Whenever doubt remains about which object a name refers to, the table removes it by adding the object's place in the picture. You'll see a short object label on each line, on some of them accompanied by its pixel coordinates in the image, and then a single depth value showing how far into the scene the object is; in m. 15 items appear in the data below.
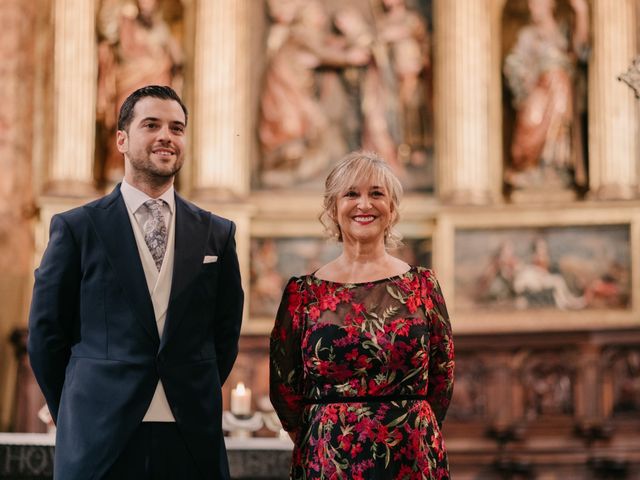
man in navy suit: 3.31
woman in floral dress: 3.51
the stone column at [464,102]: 10.69
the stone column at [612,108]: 10.39
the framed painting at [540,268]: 10.19
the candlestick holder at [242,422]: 6.43
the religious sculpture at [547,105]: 10.73
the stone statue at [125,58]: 11.05
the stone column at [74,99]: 10.73
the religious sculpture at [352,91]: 11.20
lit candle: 6.49
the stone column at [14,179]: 10.52
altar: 5.18
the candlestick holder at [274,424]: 6.66
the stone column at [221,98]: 10.90
